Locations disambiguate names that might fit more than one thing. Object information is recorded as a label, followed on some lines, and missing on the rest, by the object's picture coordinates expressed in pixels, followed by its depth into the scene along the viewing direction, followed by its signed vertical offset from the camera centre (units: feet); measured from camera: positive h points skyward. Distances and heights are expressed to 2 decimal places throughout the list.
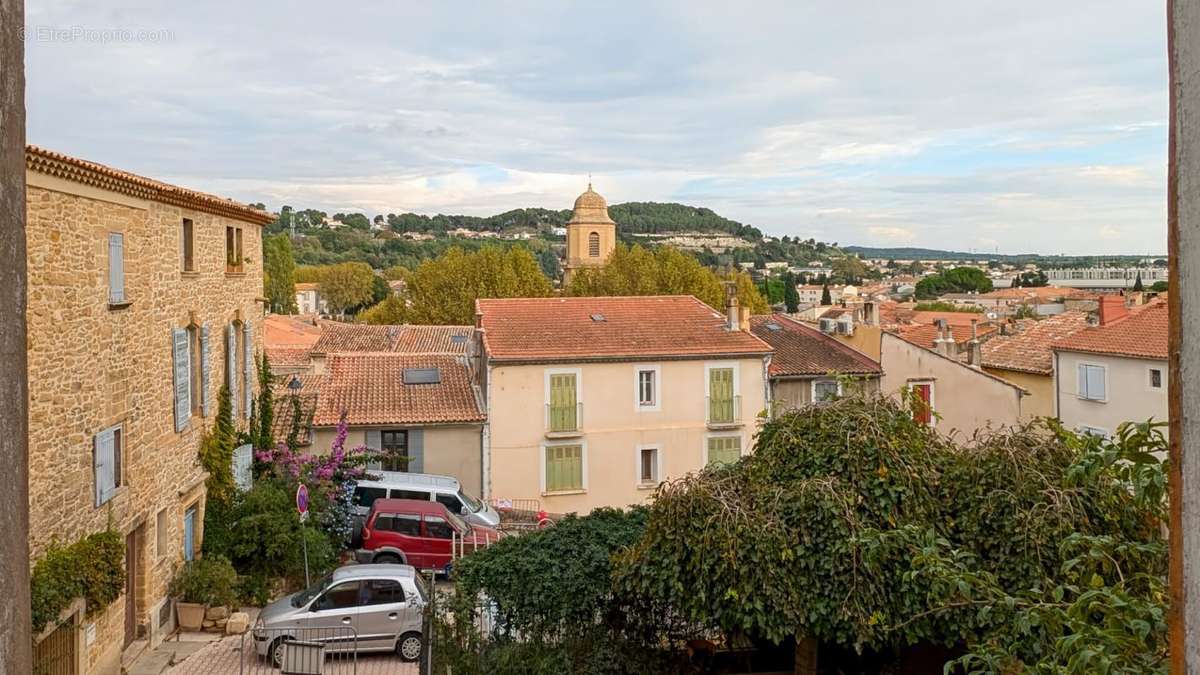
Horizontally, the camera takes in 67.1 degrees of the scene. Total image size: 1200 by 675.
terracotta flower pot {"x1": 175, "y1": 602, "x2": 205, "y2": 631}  45.60 -15.02
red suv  55.88 -13.69
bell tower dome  216.13 +19.38
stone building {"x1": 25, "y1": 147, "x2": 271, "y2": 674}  30.78 -2.13
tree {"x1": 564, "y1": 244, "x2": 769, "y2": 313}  159.12 +6.26
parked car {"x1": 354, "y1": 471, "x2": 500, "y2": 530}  61.98 -12.37
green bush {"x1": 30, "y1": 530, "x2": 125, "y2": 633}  29.45 -8.97
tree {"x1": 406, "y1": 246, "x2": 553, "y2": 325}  153.89 +5.59
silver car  40.78 -13.67
